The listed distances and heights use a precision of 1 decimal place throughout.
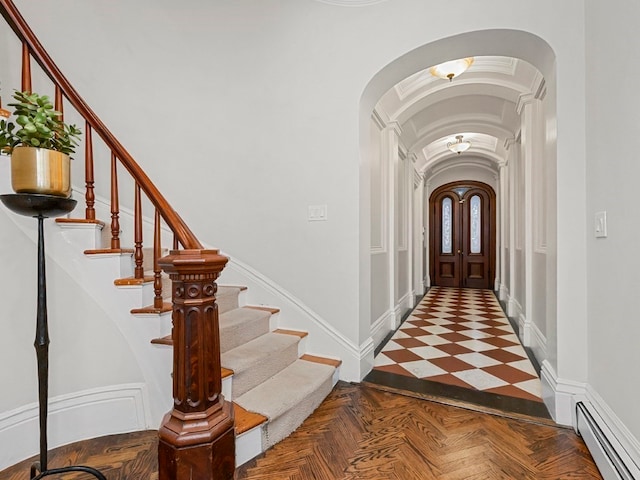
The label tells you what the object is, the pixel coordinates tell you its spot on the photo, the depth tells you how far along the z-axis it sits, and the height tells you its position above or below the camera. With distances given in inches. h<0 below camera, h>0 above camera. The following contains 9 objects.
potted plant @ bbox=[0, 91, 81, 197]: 45.4 +13.1
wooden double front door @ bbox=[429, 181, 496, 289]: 291.6 +2.8
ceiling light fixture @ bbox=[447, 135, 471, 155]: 218.4 +63.3
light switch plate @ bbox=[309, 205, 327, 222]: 96.0 +7.9
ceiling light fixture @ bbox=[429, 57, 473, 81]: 113.6 +60.3
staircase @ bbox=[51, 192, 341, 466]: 62.9 -27.9
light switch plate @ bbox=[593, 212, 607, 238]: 60.2 +2.3
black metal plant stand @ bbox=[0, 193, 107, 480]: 46.4 -9.3
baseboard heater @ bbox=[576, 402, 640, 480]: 48.4 -35.2
